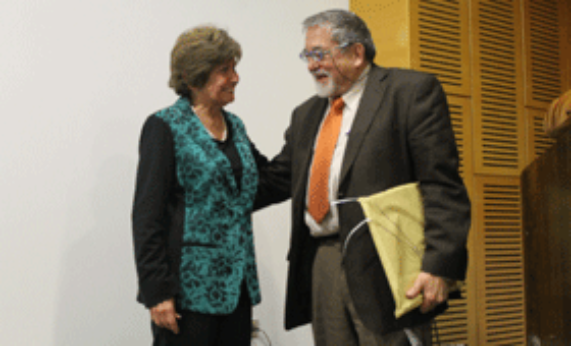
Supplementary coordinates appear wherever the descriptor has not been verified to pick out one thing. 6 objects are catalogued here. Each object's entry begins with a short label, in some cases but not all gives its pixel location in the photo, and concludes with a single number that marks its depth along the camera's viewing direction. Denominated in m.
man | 1.73
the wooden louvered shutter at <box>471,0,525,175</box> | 3.58
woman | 1.83
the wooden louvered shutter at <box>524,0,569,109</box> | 3.92
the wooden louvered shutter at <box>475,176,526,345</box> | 3.50
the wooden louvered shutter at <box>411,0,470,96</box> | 3.28
